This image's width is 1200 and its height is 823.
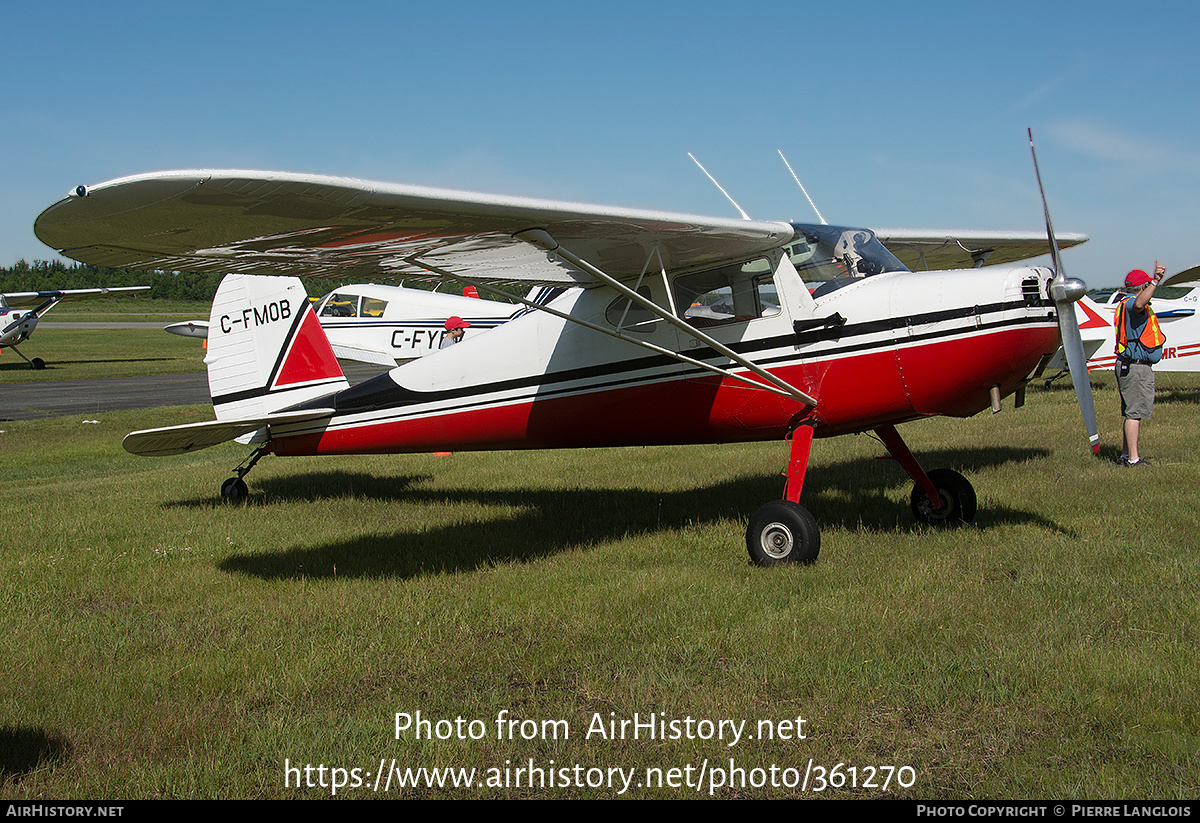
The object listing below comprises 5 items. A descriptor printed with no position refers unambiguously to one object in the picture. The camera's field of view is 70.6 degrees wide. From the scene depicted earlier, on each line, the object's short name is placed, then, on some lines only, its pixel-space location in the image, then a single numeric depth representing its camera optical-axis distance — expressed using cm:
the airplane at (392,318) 2083
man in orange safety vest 879
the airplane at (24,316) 3042
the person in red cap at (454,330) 1744
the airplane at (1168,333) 1395
